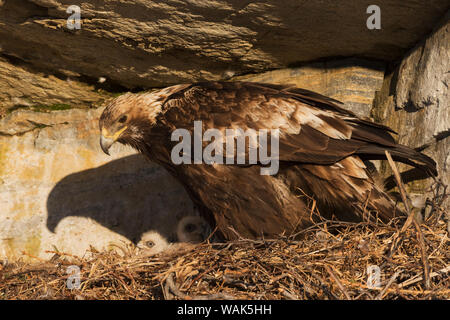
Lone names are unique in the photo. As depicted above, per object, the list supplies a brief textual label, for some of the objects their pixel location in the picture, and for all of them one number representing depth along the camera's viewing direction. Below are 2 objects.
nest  2.98
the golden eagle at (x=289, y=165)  3.80
